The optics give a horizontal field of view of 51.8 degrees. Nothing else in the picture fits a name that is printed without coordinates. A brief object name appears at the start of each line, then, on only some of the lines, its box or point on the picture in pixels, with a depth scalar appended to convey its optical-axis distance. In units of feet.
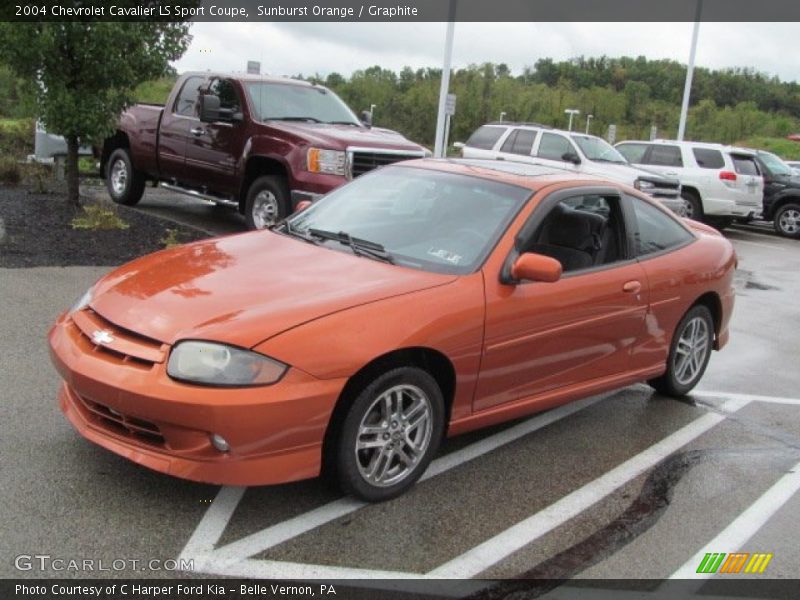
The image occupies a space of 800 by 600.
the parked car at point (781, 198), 61.52
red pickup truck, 30.91
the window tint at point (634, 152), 61.36
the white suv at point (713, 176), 56.39
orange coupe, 11.27
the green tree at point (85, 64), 30.45
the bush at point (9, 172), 42.04
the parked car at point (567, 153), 50.24
